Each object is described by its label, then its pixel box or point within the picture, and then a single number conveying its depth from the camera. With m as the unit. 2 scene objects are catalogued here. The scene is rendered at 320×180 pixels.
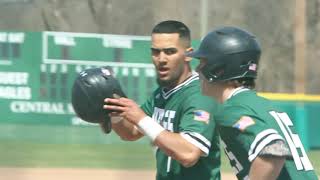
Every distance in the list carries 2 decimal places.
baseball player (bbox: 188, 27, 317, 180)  6.14
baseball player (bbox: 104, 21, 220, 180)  7.46
